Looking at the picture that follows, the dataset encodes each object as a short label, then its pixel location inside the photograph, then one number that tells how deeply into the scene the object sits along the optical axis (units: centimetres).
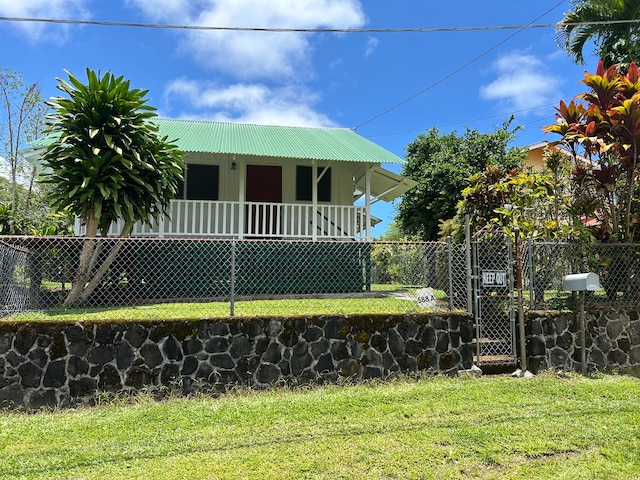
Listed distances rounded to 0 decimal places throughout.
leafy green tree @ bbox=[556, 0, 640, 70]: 1052
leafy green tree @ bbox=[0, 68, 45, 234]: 2053
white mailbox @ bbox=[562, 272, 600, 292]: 597
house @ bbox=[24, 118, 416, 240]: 1079
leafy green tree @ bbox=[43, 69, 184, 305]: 767
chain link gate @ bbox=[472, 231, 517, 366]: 621
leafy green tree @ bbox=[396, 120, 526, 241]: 1597
